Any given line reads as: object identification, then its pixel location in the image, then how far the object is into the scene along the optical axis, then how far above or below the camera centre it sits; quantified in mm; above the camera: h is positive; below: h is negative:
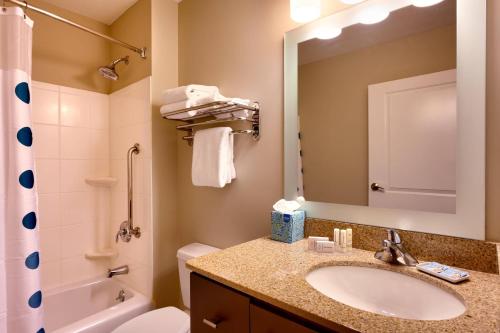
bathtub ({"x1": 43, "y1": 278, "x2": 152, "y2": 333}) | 1393 -881
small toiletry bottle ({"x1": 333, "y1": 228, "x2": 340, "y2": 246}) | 1036 -286
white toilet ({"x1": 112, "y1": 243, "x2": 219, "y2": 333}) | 1329 -809
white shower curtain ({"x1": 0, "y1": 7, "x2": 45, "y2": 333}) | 1056 -115
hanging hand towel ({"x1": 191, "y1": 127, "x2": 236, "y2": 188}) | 1387 +30
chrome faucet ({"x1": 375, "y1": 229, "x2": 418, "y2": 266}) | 866 -298
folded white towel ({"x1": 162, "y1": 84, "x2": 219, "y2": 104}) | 1404 +379
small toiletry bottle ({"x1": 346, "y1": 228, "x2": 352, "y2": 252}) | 1039 -294
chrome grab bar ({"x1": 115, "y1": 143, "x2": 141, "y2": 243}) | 1771 -371
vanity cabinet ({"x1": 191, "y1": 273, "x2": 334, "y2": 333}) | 660 -415
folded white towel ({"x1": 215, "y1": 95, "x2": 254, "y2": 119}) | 1294 +260
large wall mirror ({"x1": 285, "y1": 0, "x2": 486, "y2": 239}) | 846 +178
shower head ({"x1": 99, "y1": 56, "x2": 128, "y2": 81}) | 1764 +620
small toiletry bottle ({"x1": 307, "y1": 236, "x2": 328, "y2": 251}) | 1025 -305
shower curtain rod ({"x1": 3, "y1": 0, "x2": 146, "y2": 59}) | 1298 +778
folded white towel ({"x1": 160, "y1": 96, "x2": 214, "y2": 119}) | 1397 +312
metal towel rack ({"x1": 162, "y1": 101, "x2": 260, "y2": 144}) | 1321 +271
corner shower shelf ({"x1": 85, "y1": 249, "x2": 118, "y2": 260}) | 2006 -678
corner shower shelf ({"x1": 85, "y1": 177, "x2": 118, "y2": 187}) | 1979 -125
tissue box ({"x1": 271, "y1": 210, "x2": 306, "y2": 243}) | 1117 -270
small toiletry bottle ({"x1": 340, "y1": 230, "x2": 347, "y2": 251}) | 1027 -302
